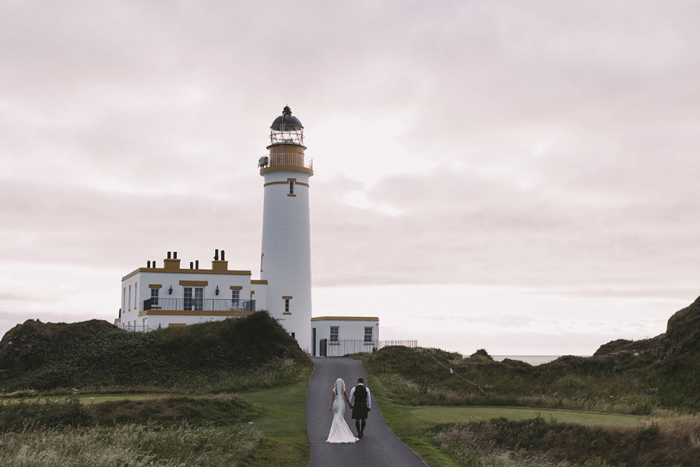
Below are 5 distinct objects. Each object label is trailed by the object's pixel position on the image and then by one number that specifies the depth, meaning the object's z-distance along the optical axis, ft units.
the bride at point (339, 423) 68.28
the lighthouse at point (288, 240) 174.91
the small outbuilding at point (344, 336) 178.19
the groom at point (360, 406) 71.51
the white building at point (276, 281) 167.84
